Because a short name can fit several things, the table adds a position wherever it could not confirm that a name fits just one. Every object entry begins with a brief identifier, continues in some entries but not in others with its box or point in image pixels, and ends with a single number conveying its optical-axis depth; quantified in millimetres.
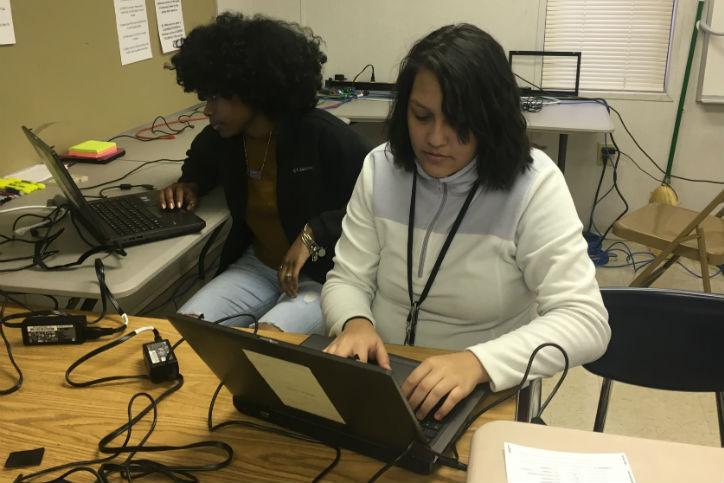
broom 3186
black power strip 3560
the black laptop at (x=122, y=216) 1548
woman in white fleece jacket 1135
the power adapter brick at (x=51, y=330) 1269
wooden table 939
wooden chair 2387
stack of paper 795
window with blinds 3283
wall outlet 3490
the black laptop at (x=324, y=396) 802
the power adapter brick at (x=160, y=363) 1143
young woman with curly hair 1812
